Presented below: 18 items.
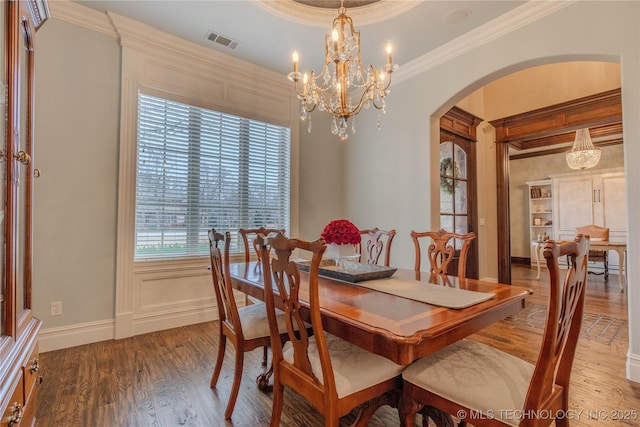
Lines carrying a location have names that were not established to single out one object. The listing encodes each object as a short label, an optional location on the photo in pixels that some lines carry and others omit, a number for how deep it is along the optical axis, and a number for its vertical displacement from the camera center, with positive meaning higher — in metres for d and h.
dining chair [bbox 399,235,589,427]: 1.00 -0.61
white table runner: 1.39 -0.36
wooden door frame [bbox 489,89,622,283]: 3.66 +1.31
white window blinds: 3.09 +0.51
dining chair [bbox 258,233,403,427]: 1.19 -0.63
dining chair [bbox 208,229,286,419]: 1.77 -0.63
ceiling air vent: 3.09 +1.89
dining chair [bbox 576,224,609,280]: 5.67 -0.33
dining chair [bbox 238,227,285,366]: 2.79 -0.11
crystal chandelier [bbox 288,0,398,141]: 2.12 +1.07
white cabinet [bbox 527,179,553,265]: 7.74 +0.33
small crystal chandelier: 5.19 +1.19
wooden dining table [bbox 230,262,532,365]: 1.06 -0.38
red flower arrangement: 1.78 -0.07
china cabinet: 0.92 +0.01
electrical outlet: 2.60 -0.74
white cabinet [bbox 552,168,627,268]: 6.48 +0.44
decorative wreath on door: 4.21 +0.67
